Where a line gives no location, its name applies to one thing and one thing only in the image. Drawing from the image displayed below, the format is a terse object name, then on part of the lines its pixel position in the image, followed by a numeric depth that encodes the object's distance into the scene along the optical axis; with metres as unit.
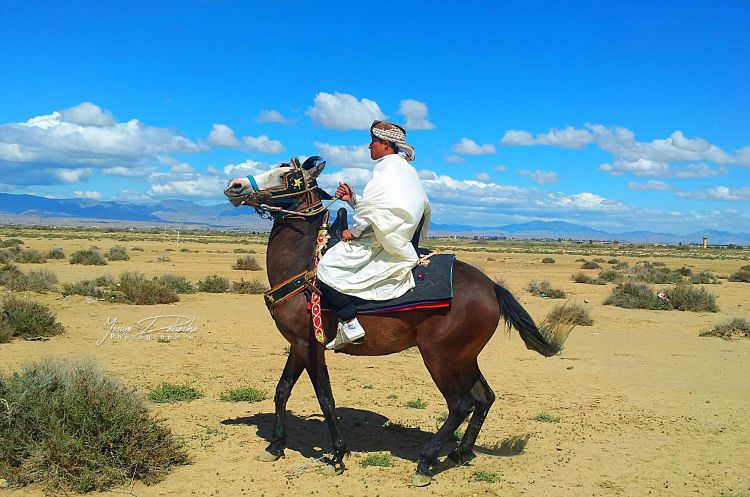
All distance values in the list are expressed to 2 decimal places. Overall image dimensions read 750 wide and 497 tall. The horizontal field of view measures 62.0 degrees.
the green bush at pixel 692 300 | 20.84
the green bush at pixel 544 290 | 24.28
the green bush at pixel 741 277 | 33.47
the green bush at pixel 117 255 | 36.66
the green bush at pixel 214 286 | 22.00
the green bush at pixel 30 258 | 31.03
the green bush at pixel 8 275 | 20.07
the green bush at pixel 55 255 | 34.75
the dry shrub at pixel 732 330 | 15.81
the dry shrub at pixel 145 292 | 17.91
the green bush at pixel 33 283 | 19.16
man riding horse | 6.24
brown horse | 6.52
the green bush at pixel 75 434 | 5.66
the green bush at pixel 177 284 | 20.81
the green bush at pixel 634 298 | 21.50
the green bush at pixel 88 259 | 31.83
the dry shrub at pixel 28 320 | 12.66
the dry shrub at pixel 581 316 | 17.50
